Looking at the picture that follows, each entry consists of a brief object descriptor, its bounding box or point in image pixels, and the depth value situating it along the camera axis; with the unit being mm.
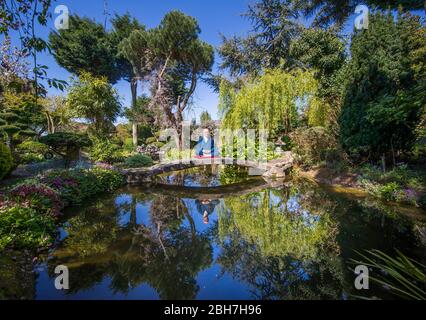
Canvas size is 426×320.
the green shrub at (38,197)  4898
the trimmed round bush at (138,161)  12016
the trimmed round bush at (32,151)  11289
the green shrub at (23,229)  3699
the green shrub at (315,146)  10007
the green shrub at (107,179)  8517
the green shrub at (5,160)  7207
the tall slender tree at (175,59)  15539
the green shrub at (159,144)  20194
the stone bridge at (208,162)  10430
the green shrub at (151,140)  22802
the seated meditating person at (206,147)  11336
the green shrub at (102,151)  12242
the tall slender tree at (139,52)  16531
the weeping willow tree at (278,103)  11766
